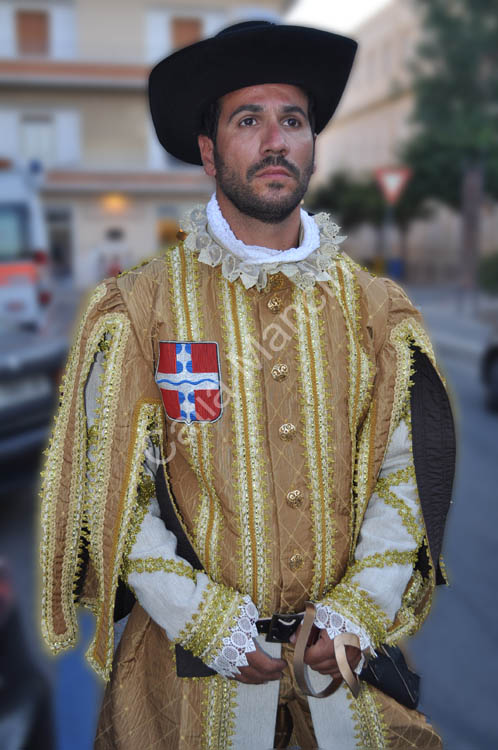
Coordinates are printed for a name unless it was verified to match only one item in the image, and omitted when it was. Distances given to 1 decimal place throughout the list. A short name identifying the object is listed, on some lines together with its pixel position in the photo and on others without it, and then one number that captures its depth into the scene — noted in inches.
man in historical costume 66.9
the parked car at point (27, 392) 209.5
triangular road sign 528.1
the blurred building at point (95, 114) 999.6
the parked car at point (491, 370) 347.2
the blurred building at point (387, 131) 1309.1
